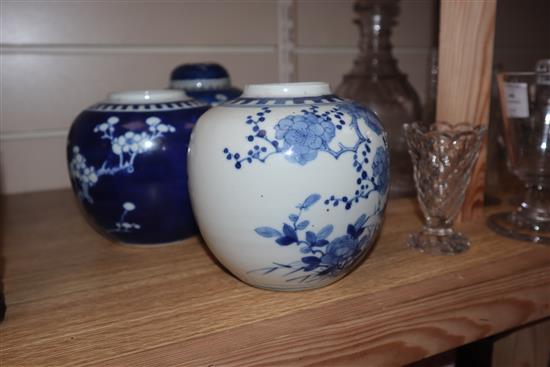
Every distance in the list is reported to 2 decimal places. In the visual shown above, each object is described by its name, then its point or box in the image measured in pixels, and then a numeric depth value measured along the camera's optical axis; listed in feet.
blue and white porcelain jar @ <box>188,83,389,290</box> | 1.25
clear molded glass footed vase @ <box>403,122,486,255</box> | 1.78
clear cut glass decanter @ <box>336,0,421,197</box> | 2.74
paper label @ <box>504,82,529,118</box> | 1.91
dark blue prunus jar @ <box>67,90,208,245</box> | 1.66
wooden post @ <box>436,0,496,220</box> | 1.86
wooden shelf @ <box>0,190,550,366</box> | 1.23
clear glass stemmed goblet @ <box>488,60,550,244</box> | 1.87
